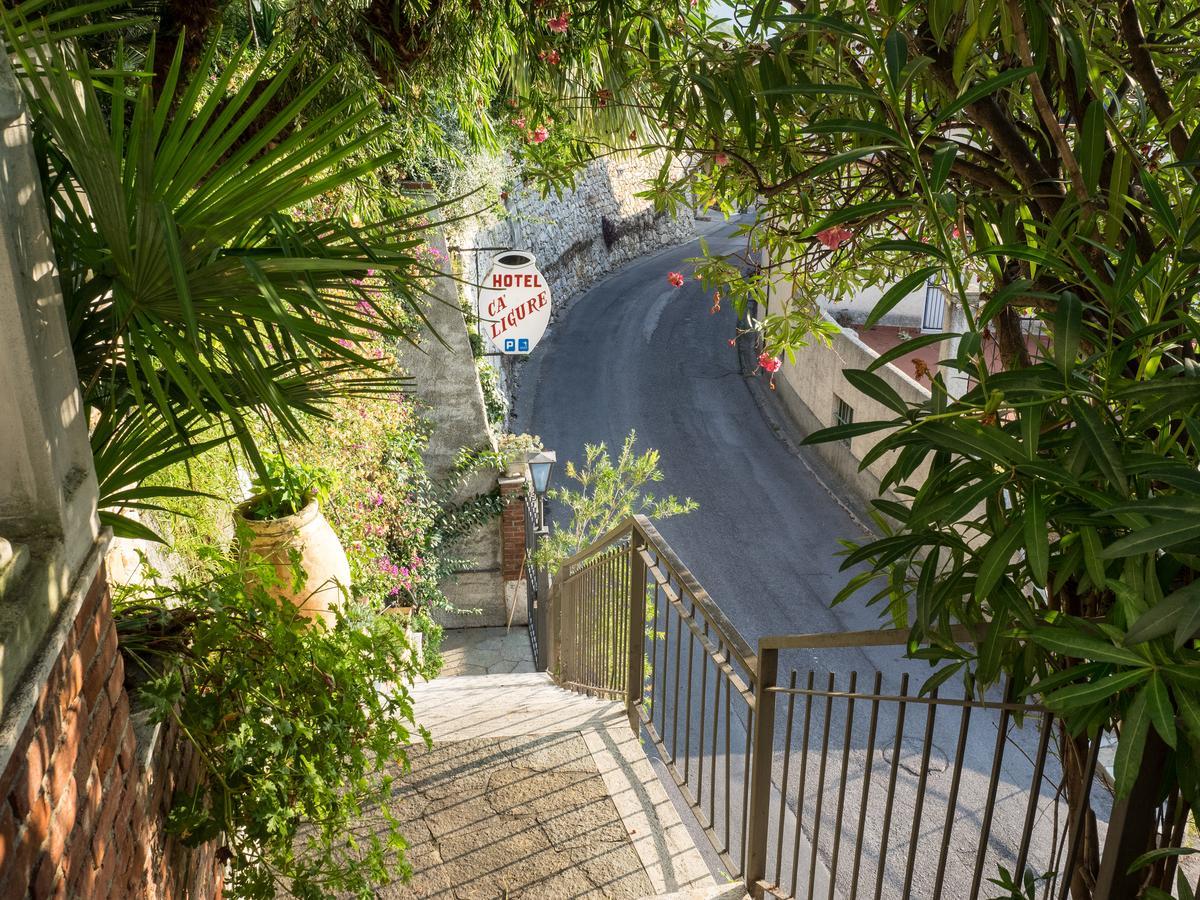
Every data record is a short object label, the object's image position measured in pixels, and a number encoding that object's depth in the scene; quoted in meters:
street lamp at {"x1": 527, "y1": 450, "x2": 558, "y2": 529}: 9.13
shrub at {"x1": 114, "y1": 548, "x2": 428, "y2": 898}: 2.24
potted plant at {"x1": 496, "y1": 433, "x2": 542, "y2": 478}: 11.01
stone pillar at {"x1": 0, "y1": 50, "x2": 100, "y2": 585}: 1.45
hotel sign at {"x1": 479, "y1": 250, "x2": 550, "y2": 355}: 9.91
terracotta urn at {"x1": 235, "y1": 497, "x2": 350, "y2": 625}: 4.24
